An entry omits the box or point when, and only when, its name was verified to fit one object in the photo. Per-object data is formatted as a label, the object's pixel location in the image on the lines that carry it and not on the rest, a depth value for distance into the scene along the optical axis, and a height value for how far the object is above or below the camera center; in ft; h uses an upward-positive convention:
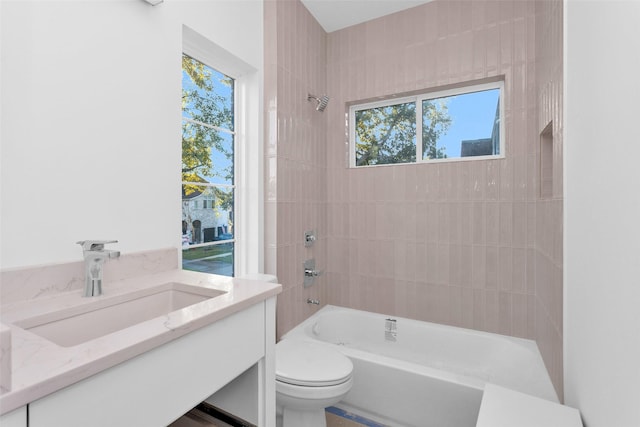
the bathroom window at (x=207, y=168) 5.21 +0.80
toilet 4.63 -2.68
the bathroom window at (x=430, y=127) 7.28 +2.18
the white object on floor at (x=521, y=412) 3.63 -2.57
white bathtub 5.16 -3.17
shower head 7.50 +2.69
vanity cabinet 1.84 -1.28
